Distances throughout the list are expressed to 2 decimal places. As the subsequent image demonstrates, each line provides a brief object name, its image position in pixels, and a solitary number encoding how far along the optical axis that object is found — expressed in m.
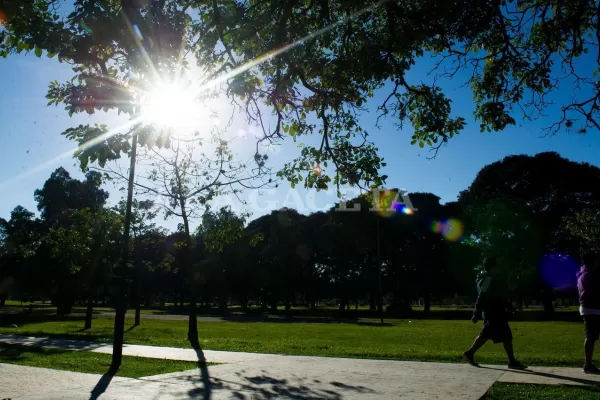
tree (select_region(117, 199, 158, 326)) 17.20
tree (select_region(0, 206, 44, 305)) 44.36
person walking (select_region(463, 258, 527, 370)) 8.08
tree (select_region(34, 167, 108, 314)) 42.31
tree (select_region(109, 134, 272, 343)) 14.56
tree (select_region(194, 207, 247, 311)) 14.84
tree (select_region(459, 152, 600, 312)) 40.06
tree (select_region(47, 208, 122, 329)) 20.69
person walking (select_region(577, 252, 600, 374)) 7.68
